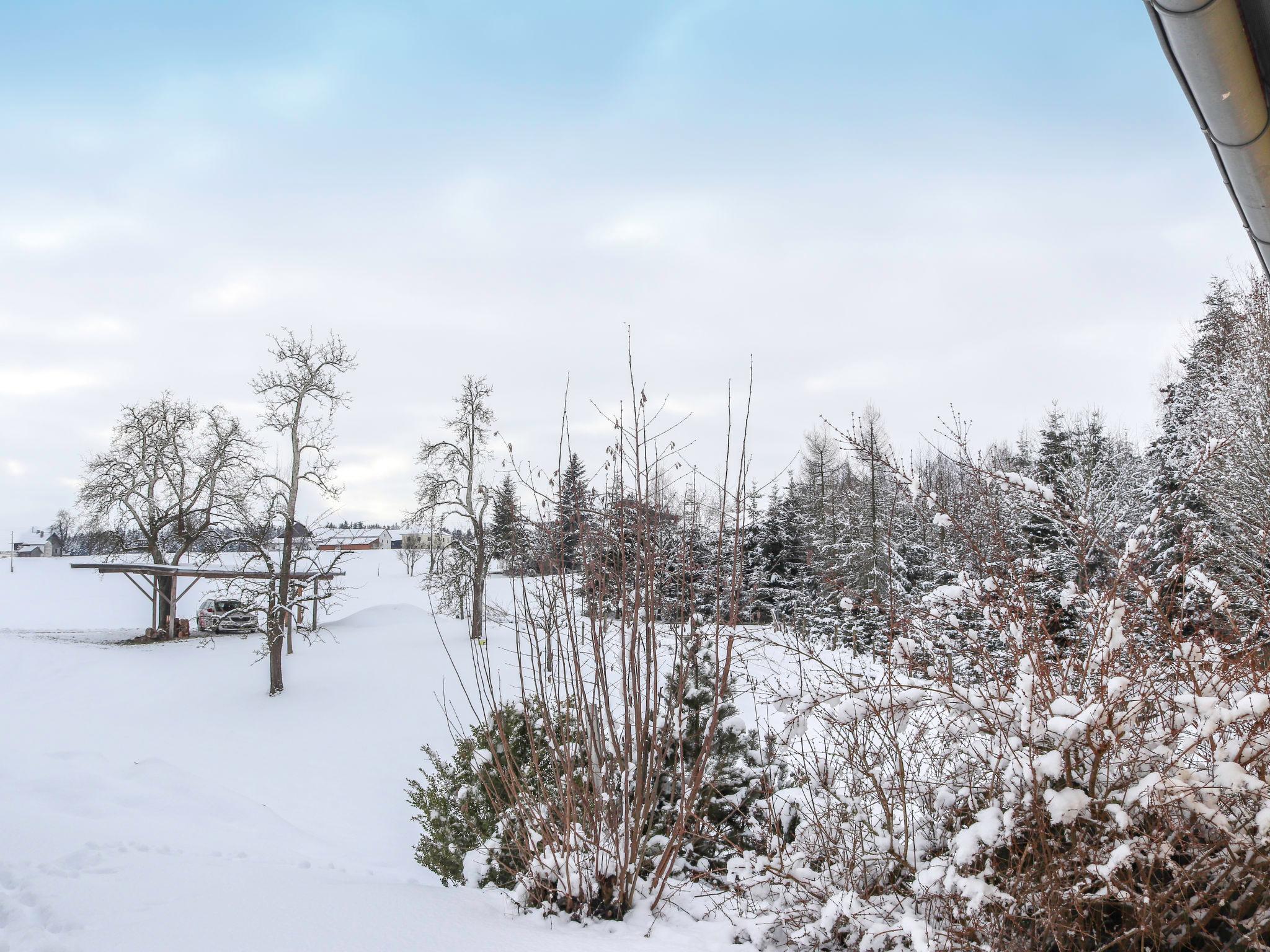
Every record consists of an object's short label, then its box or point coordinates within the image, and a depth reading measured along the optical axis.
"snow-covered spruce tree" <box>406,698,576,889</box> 4.53
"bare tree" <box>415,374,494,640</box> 23.91
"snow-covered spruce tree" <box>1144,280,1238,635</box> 14.01
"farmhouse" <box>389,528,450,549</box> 40.09
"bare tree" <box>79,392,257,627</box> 27.23
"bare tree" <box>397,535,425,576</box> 49.38
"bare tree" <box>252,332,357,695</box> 19.12
